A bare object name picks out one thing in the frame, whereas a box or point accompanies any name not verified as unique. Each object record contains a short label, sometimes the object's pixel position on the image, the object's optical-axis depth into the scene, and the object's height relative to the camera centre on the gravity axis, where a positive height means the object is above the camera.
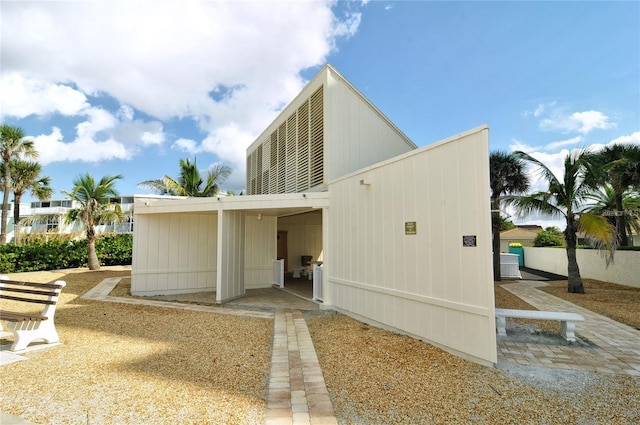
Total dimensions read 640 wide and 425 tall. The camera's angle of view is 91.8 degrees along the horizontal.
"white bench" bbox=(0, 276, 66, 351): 4.28 -1.26
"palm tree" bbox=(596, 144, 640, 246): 11.55 +2.30
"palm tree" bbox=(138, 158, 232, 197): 19.16 +3.38
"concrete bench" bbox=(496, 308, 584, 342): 5.02 -1.37
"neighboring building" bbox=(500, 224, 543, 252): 29.03 -0.37
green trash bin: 21.29 -1.25
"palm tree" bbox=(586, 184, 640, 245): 13.30 +1.45
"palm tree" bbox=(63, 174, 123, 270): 14.64 +1.49
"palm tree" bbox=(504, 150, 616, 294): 9.61 +1.15
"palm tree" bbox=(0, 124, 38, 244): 16.78 +4.73
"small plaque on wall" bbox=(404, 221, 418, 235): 5.05 +0.09
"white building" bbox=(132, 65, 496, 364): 4.19 +0.18
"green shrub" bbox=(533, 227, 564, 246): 22.36 -0.51
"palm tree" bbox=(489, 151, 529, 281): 12.88 +2.30
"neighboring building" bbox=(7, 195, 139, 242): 19.02 +1.42
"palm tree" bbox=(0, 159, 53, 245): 18.11 +3.30
